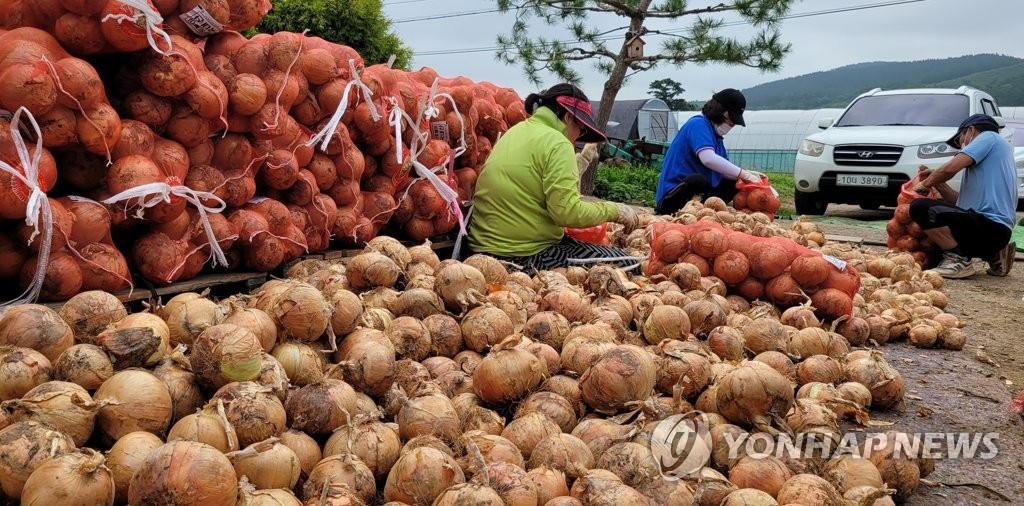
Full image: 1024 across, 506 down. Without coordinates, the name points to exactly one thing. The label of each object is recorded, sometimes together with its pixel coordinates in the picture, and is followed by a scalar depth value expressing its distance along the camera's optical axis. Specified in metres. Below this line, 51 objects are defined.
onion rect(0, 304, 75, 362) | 2.18
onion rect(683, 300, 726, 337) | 3.70
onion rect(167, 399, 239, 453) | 1.92
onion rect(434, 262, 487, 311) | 3.42
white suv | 10.97
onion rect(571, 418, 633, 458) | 2.30
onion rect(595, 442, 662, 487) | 2.09
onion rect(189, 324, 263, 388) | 2.17
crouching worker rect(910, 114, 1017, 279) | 7.36
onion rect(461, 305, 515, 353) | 3.10
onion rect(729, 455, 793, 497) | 2.17
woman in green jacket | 4.83
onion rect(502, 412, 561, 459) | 2.31
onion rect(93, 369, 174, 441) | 1.97
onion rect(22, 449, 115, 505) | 1.65
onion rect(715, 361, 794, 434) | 2.51
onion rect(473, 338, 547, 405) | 2.59
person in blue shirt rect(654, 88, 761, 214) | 7.46
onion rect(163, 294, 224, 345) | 2.56
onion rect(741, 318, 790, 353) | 3.47
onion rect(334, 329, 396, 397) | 2.51
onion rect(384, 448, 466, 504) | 1.95
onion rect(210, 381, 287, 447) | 2.04
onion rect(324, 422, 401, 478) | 2.16
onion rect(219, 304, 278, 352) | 2.44
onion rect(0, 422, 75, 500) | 1.74
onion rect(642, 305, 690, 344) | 3.45
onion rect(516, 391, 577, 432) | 2.52
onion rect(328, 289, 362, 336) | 2.75
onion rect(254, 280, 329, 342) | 2.58
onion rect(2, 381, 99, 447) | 1.86
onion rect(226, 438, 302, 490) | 1.89
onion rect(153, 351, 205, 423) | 2.18
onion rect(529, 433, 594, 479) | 2.13
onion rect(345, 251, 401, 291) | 3.50
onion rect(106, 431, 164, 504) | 1.82
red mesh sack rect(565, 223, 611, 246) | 5.57
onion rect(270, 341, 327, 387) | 2.50
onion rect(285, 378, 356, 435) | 2.22
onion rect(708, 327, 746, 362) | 3.31
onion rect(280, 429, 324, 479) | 2.14
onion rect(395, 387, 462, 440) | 2.30
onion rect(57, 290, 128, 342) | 2.43
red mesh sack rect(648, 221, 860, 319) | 4.30
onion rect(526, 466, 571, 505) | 2.00
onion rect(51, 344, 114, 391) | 2.08
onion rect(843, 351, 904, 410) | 3.25
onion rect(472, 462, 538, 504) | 1.90
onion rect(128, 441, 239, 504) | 1.62
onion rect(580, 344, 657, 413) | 2.52
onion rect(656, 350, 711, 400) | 2.85
